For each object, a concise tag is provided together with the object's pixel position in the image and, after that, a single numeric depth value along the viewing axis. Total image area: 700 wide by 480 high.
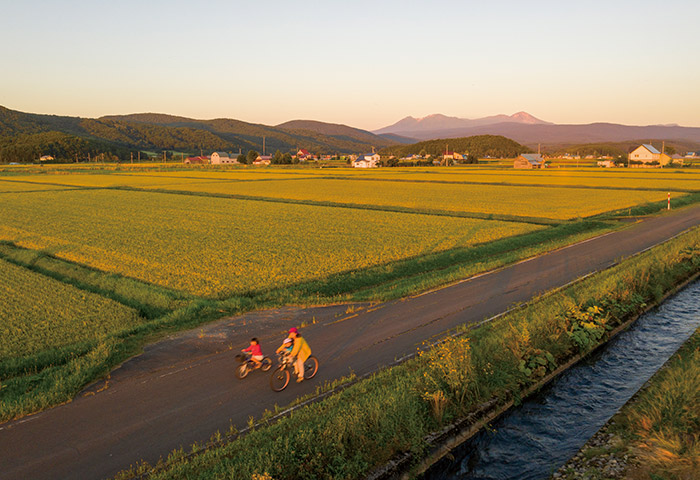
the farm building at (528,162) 146.20
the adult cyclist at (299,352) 10.37
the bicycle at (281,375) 10.37
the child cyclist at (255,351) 10.75
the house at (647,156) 151.88
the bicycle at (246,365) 10.75
